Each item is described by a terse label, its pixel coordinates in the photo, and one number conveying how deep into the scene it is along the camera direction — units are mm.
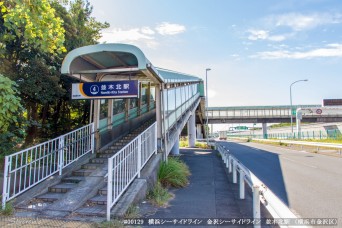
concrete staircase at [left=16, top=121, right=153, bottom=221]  5414
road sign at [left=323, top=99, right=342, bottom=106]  56481
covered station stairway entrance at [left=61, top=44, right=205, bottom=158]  7660
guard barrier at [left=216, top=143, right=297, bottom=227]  3442
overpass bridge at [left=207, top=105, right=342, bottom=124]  47125
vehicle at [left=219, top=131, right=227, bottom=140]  68950
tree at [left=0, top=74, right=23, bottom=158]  5215
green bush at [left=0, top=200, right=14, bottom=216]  5355
